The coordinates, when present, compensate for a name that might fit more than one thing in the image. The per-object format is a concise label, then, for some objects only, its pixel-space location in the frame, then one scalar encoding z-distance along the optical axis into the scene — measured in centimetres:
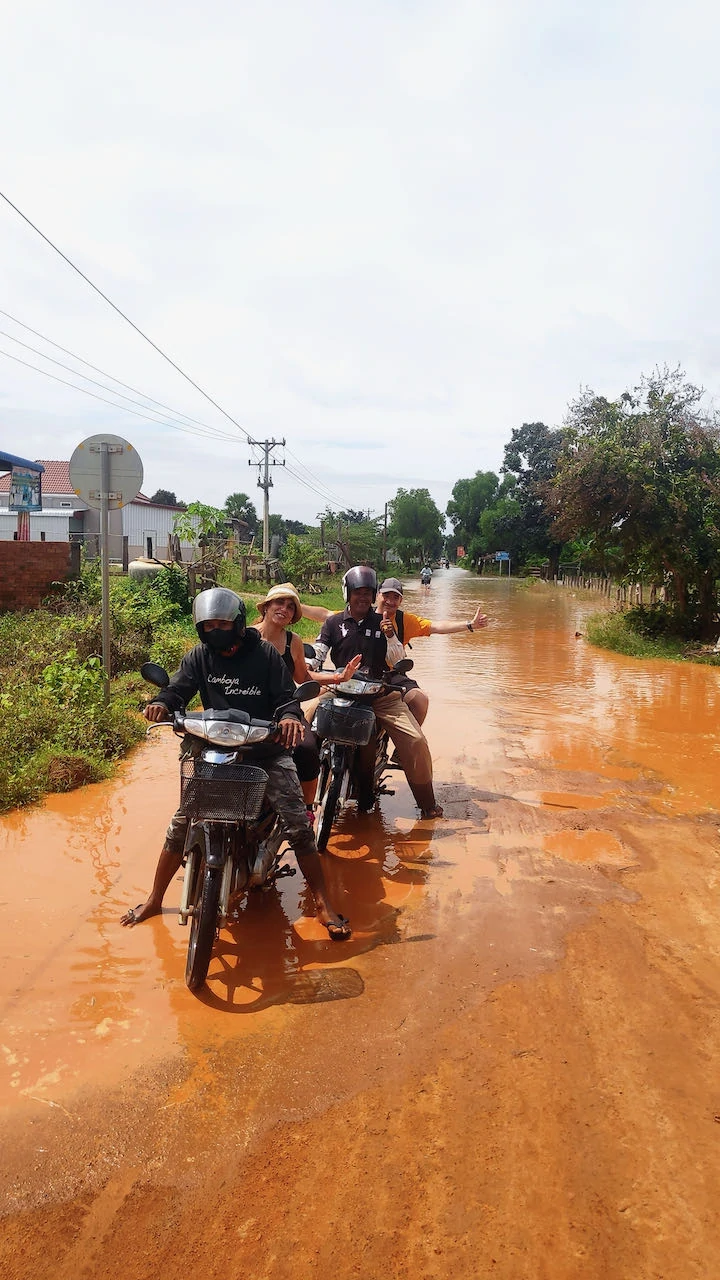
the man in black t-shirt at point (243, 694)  392
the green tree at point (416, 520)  9875
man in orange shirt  606
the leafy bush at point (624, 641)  1593
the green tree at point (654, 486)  1538
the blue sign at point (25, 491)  2075
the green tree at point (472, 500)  8706
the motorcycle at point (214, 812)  356
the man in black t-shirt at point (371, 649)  566
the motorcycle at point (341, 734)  505
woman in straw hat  505
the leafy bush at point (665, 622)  1695
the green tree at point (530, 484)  6372
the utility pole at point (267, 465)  4300
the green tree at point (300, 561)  3194
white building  3722
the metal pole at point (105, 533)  767
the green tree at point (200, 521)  2088
